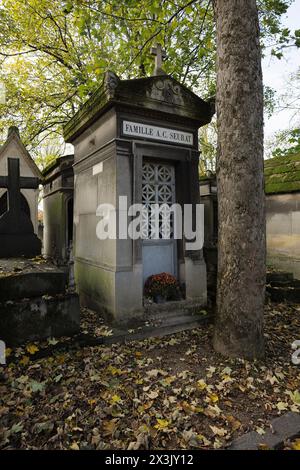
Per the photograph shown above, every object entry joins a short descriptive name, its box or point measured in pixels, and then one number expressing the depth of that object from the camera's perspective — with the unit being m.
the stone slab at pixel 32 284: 3.75
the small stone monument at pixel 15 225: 4.77
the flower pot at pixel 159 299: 5.06
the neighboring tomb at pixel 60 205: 9.32
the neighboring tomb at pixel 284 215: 7.12
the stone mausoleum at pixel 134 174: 4.70
